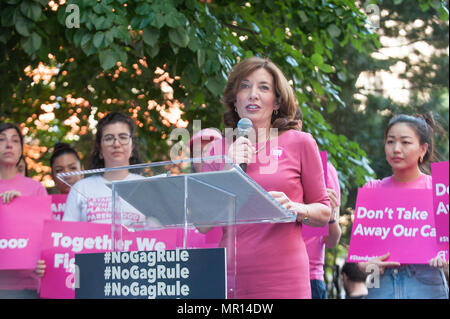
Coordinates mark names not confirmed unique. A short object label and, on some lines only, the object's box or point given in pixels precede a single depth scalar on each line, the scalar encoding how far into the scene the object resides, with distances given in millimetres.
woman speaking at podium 5914
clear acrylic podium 5230
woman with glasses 7680
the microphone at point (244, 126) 6102
